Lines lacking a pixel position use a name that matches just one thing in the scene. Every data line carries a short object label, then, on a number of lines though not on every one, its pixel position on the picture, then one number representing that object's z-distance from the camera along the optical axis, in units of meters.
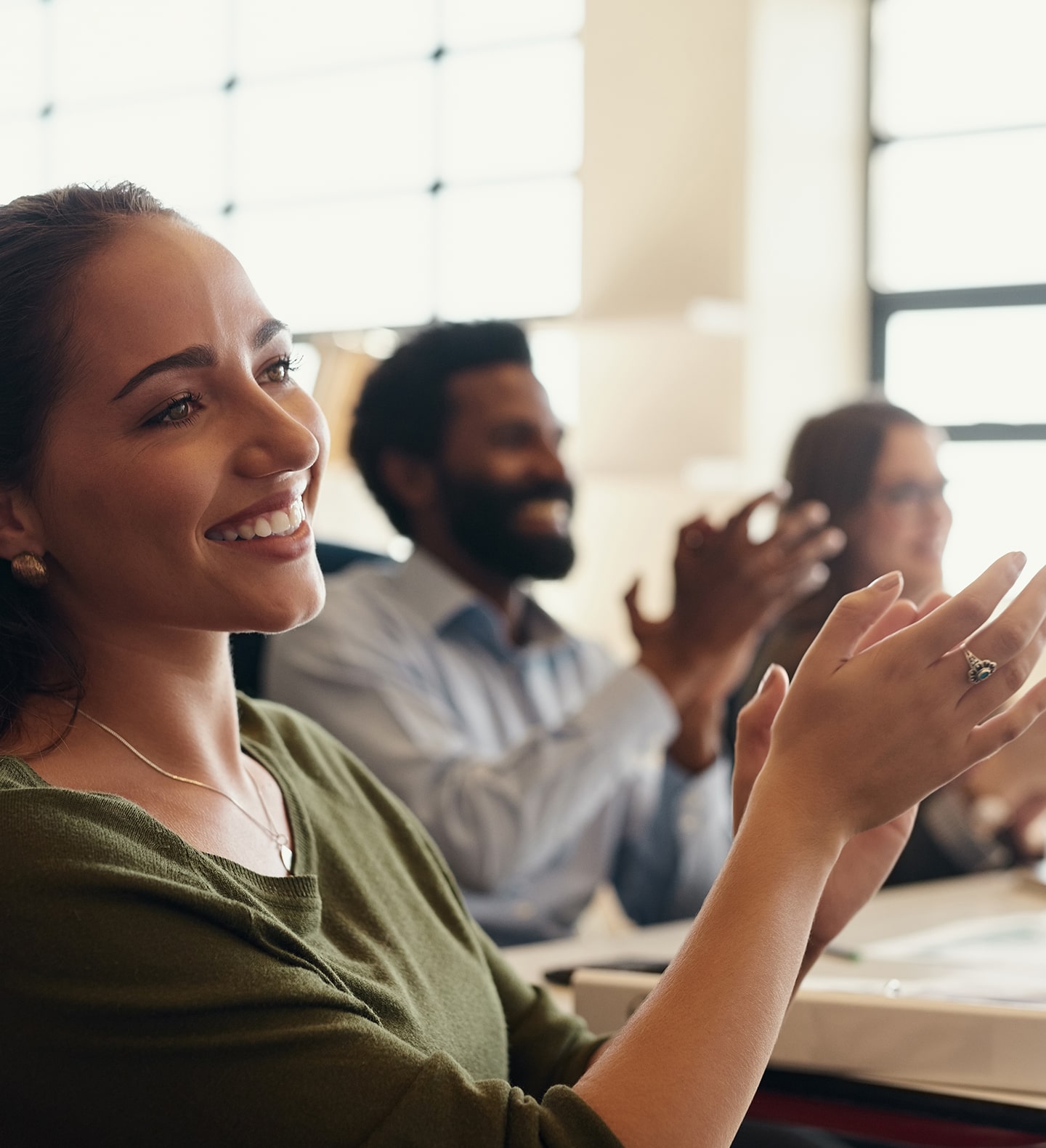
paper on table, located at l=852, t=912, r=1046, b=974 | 1.34
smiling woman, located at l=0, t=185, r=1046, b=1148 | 0.74
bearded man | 1.86
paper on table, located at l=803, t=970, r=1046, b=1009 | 1.12
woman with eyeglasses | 2.08
